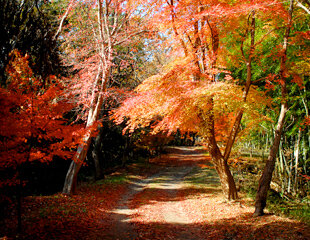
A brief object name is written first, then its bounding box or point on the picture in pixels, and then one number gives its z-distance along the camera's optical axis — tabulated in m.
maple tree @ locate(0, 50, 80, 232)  4.88
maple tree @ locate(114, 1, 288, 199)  7.47
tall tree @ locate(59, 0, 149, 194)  9.60
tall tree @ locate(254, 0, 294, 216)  7.50
